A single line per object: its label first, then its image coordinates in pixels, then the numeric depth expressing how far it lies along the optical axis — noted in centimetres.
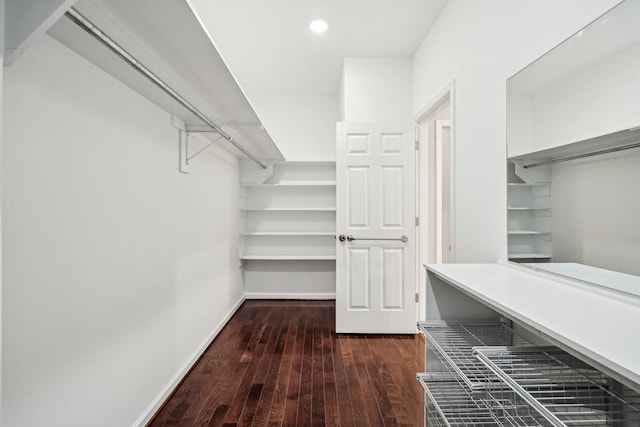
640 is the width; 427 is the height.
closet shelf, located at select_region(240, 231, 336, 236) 414
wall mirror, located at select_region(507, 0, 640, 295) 102
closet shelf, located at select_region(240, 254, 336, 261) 416
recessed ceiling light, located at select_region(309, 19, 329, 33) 276
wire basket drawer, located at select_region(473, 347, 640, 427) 101
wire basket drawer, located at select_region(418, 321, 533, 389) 128
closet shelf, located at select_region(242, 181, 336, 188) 414
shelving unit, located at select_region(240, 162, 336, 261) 436
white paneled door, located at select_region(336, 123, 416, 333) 323
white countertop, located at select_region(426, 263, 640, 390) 70
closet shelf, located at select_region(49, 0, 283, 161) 110
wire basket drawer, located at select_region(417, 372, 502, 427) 139
